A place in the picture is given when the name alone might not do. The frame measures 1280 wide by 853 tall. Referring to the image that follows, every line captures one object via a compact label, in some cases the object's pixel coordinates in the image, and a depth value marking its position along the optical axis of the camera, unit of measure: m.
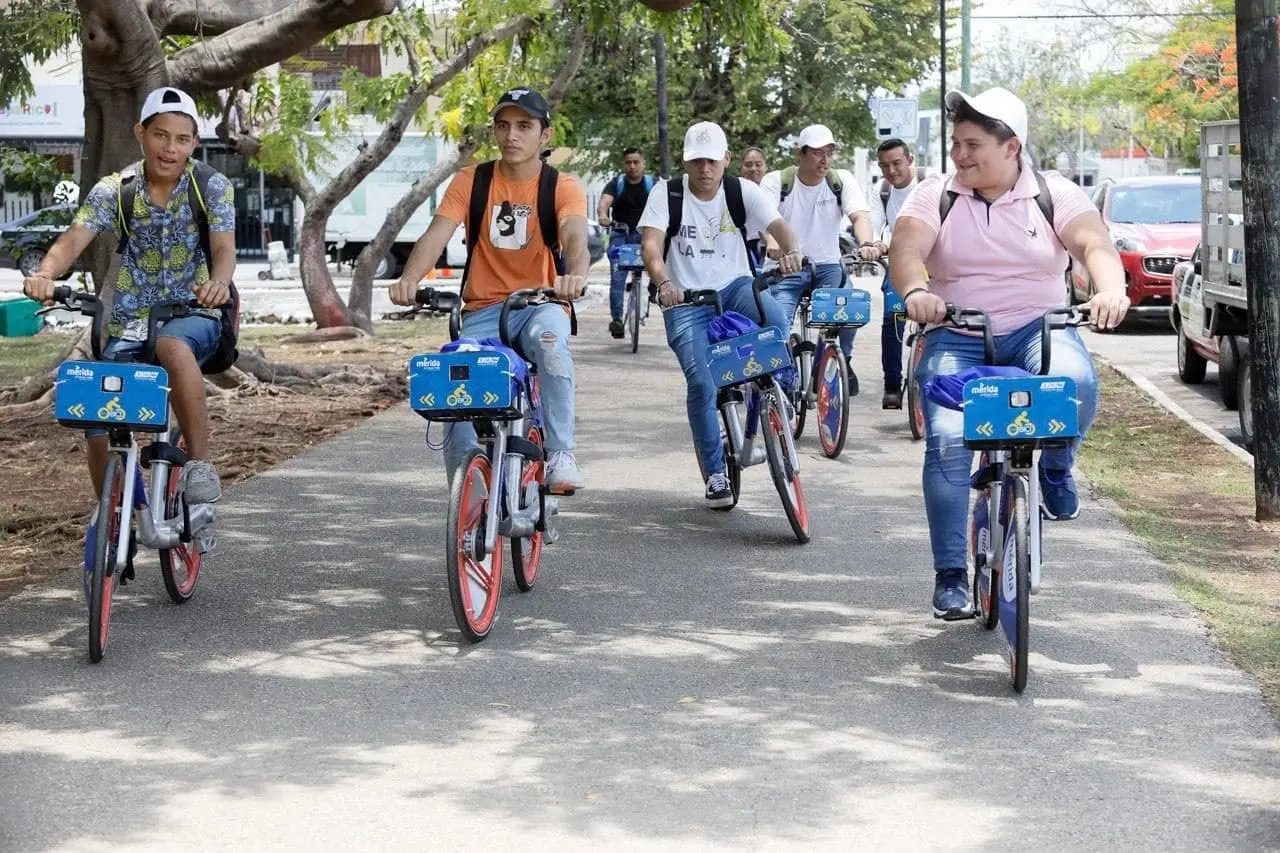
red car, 23.17
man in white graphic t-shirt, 9.52
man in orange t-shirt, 7.59
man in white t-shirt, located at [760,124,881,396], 12.55
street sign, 32.53
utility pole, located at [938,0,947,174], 38.53
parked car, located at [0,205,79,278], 15.05
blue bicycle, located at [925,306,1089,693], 6.07
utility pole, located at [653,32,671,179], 29.62
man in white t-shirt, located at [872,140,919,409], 13.45
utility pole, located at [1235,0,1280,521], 9.54
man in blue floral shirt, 7.21
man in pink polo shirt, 6.53
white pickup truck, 13.56
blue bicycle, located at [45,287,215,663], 6.57
